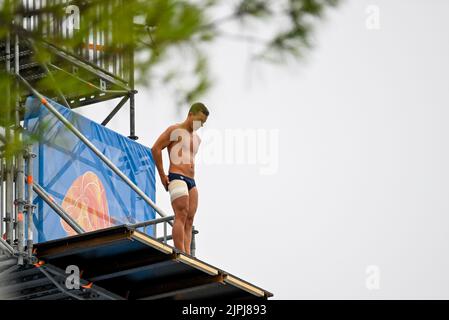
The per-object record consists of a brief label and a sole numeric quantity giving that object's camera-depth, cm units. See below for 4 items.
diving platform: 1923
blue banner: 1981
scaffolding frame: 1884
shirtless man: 1941
